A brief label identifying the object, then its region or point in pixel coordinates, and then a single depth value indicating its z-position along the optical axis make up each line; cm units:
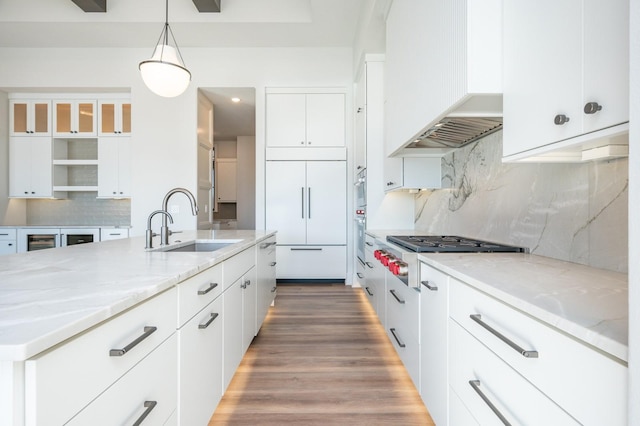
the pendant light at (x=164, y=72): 250
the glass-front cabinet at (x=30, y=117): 466
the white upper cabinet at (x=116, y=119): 466
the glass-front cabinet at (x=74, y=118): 466
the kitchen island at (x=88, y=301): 52
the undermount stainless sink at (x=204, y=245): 219
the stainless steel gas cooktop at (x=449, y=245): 163
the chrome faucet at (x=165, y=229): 188
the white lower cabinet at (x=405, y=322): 160
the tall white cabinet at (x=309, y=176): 451
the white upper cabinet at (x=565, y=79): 76
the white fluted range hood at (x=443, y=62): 130
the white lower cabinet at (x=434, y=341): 126
